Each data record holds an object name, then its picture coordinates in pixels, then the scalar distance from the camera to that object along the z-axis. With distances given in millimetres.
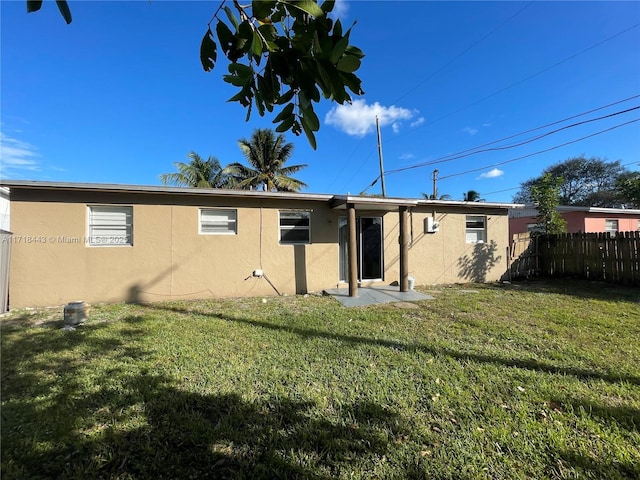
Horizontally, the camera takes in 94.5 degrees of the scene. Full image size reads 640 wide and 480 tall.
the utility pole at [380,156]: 17839
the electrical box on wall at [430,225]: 9742
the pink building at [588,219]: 16142
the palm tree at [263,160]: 21000
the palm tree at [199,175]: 21609
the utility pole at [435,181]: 24812
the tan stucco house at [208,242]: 6816
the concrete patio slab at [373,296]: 7293
